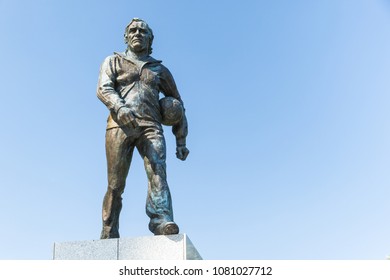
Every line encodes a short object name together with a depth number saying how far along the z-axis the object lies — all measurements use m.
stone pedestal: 8.82
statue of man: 9.71
